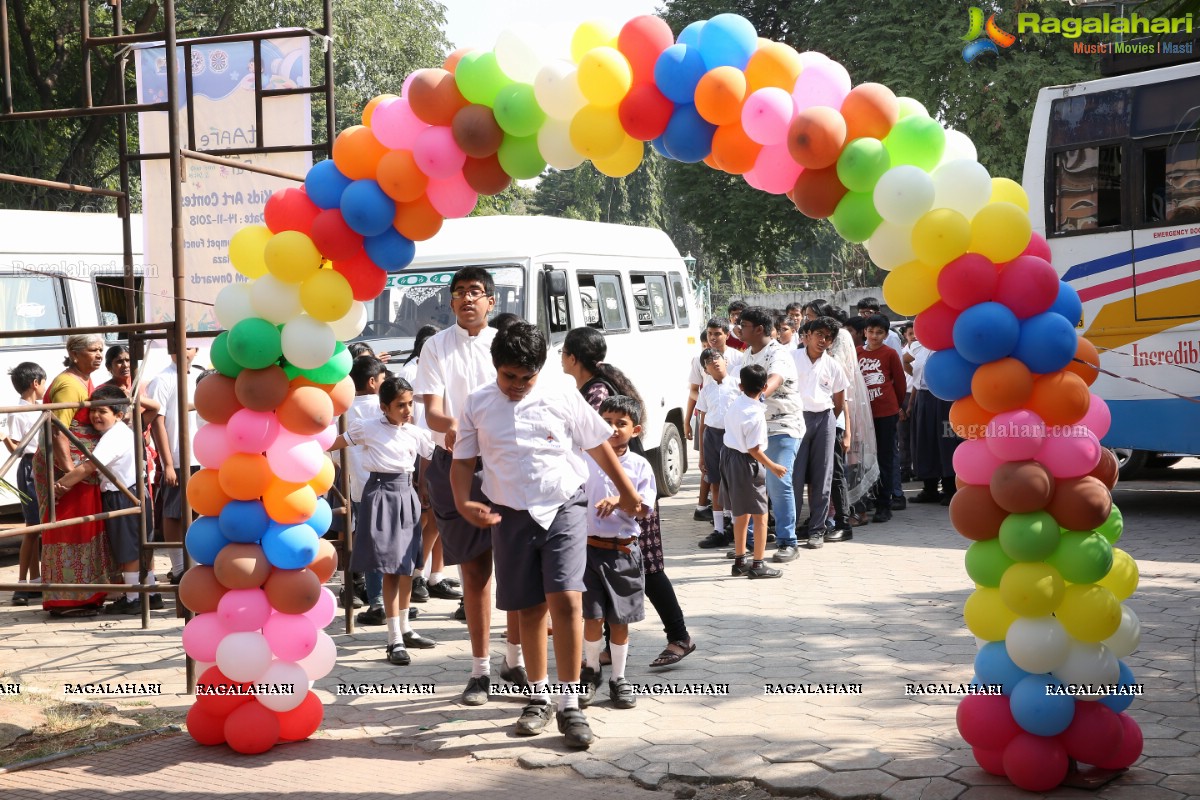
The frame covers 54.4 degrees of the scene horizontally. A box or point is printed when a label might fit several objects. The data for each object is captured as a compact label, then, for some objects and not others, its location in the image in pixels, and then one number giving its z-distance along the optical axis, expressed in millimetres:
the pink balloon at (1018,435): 4340
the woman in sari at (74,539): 7816
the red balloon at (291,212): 5148
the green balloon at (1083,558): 4289
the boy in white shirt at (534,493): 5055
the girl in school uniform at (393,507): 6441
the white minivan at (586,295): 10570
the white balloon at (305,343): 5043
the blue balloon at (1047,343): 4309
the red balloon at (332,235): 5051
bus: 9972
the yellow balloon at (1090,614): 4270
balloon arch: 4316
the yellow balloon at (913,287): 4590
